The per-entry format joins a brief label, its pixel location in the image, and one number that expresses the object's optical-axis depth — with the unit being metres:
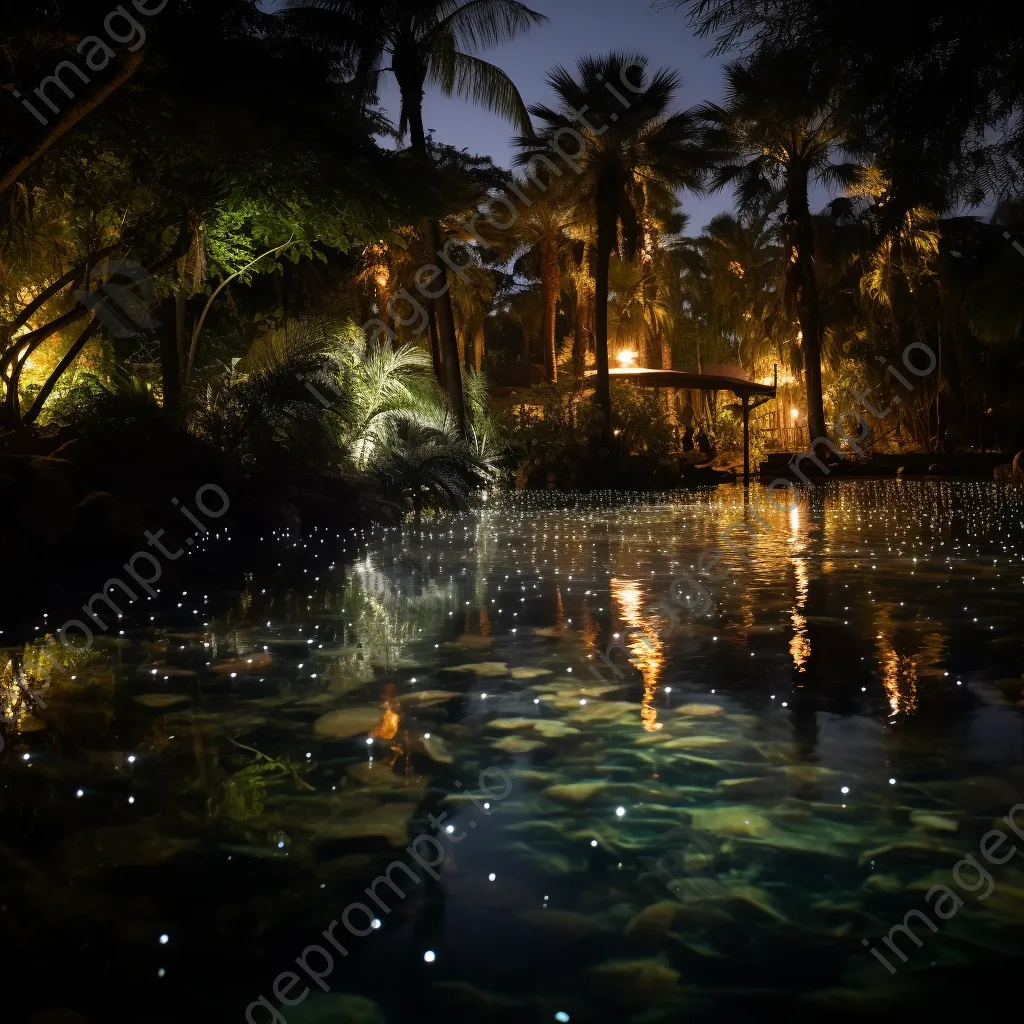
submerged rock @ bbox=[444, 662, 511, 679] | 5.93
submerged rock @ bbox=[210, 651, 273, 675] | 6.17
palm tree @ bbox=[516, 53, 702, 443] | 28.06
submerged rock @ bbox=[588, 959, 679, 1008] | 2.59
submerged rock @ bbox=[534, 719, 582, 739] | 4.70
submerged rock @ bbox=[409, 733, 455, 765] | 4.38
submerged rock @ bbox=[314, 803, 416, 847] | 3.56
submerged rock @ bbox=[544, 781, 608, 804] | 3.90
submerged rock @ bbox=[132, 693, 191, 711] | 5.33
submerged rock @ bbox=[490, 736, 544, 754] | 4.50
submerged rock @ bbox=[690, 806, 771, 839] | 3.56
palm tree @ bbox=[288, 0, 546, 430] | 21.12
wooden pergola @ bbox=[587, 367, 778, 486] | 30.83
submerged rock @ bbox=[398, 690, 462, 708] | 5.28
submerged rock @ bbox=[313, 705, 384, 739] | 4.77
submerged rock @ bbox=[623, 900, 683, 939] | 2.89
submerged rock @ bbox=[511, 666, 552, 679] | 5.88
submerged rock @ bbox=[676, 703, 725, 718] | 5.01
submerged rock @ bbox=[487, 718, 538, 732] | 4.82
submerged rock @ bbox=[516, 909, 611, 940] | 2.89
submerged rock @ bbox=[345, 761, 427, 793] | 4.04
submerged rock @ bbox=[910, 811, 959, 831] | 3.56
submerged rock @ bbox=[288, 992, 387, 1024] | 2.53
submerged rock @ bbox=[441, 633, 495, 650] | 6.74
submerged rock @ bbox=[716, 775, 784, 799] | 3.91
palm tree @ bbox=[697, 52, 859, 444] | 30.52
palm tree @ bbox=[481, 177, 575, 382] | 32.66
